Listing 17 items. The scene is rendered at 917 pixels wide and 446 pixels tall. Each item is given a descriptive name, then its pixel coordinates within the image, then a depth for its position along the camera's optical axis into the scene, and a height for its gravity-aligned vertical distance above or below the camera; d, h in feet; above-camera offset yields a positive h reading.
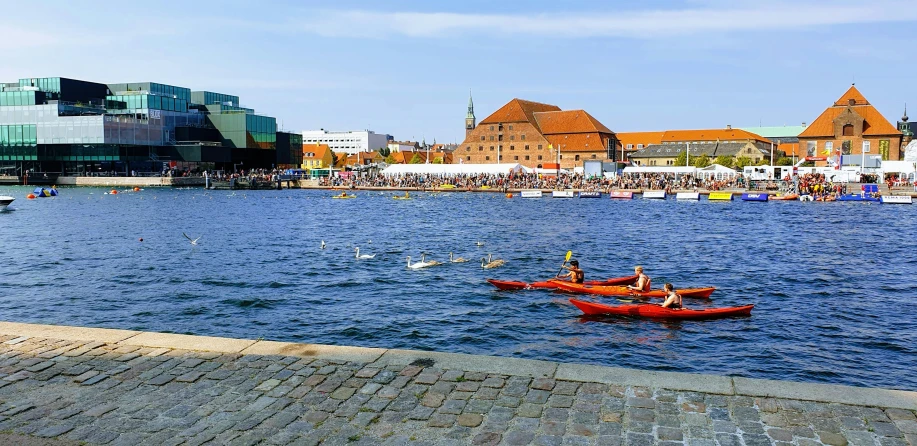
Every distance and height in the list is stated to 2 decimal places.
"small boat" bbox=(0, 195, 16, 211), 197.26 -7.47
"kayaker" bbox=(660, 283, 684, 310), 65.31 -11.56
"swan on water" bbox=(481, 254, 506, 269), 98.48 -12.46
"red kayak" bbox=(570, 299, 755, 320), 64.85 -12.76
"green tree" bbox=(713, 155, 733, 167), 388.37 +11.16
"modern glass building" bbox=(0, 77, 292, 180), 371.56 +25.71
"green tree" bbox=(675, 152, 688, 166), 392.90 +11.17
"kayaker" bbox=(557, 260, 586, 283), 78.84 -11.05
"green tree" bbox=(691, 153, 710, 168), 374.02 +10.09
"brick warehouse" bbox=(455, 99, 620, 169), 410.52 +24.83
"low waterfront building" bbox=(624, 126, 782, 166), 429.79 +21.82
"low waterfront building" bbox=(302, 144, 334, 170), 606.14 +18.27
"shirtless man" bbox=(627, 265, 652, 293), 73.70 -11.32
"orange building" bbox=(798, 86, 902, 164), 371.35 +27.21
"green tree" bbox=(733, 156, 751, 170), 389.60 +10.07
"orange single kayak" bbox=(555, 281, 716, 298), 74.98 -12.40
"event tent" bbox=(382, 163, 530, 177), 335.06 +4.54
